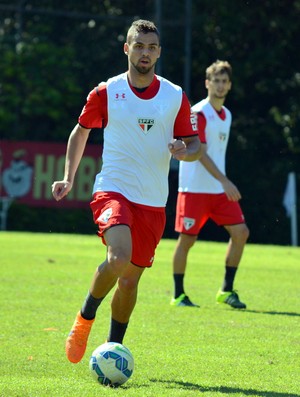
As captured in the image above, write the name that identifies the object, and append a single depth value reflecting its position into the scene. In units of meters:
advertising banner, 52.19
